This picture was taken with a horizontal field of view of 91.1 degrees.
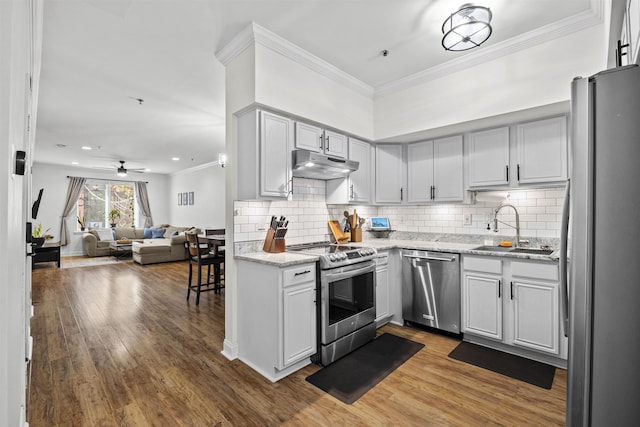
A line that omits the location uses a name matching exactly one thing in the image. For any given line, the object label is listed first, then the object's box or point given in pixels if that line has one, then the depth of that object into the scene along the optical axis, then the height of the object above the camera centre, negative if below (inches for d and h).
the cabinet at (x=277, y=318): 96.1 -34.1
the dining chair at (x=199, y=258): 180.5 -27.6
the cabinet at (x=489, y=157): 126.0 +22.0
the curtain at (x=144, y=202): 426.9 +14.5
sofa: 310.7 -32.3
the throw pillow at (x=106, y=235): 374.3 -26.7
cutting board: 149.1 -10.2
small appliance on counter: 164.2 -8.3
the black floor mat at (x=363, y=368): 91.6 -51.7
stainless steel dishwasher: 124.8 -32.6
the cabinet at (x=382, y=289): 133.1 -33.4
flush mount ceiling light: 88.2 +52.9
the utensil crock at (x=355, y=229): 155.2 -8.7
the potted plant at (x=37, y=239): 195.2 -16.1
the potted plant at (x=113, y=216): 407.2 -4.3
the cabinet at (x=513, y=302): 103.7 -32.7
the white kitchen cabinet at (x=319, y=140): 121.3 +29.4
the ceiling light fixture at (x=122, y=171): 326.3 +43.6
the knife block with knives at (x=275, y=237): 115.2 -9.3
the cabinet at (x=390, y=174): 155.8 +18.6
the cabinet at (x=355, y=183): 144.9 +13.6
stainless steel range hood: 115.6 +18.2
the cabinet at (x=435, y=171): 139.0 +18.8
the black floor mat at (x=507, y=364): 96.9 -51.6
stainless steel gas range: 105.7 -31.7
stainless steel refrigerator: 38.1 -5.2
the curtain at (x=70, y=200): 367.6 +15.4
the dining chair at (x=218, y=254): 189.7 -26.7
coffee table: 341.1 -39.6
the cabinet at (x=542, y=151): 113.4 +22.3
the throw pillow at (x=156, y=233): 398.9 -26.2
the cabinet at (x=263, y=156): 107.1 +19.8
